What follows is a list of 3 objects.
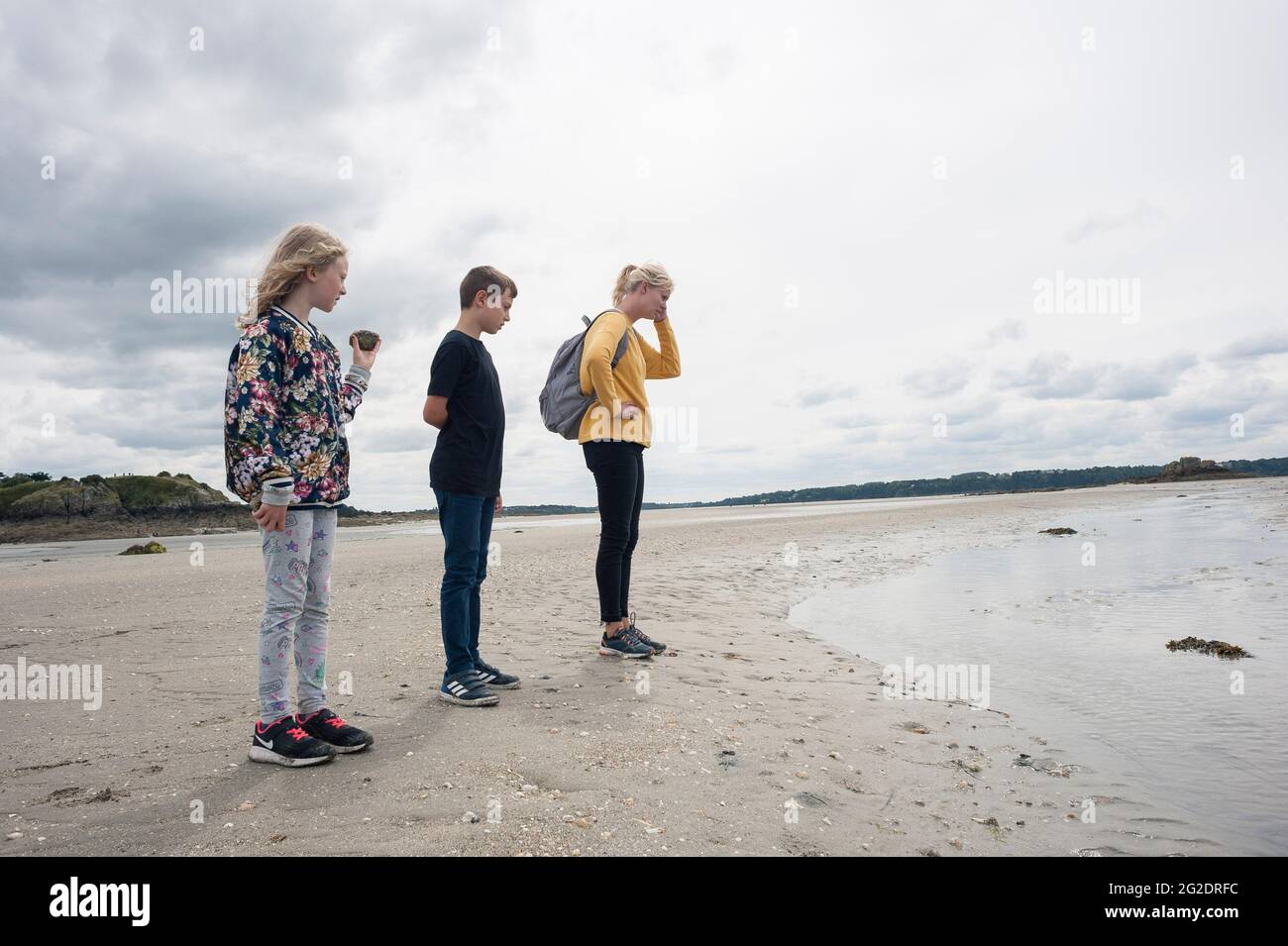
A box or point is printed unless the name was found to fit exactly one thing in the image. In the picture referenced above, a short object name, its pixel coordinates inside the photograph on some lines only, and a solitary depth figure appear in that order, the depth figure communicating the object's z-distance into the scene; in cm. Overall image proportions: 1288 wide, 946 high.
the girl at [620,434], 510
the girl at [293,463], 314
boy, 431
